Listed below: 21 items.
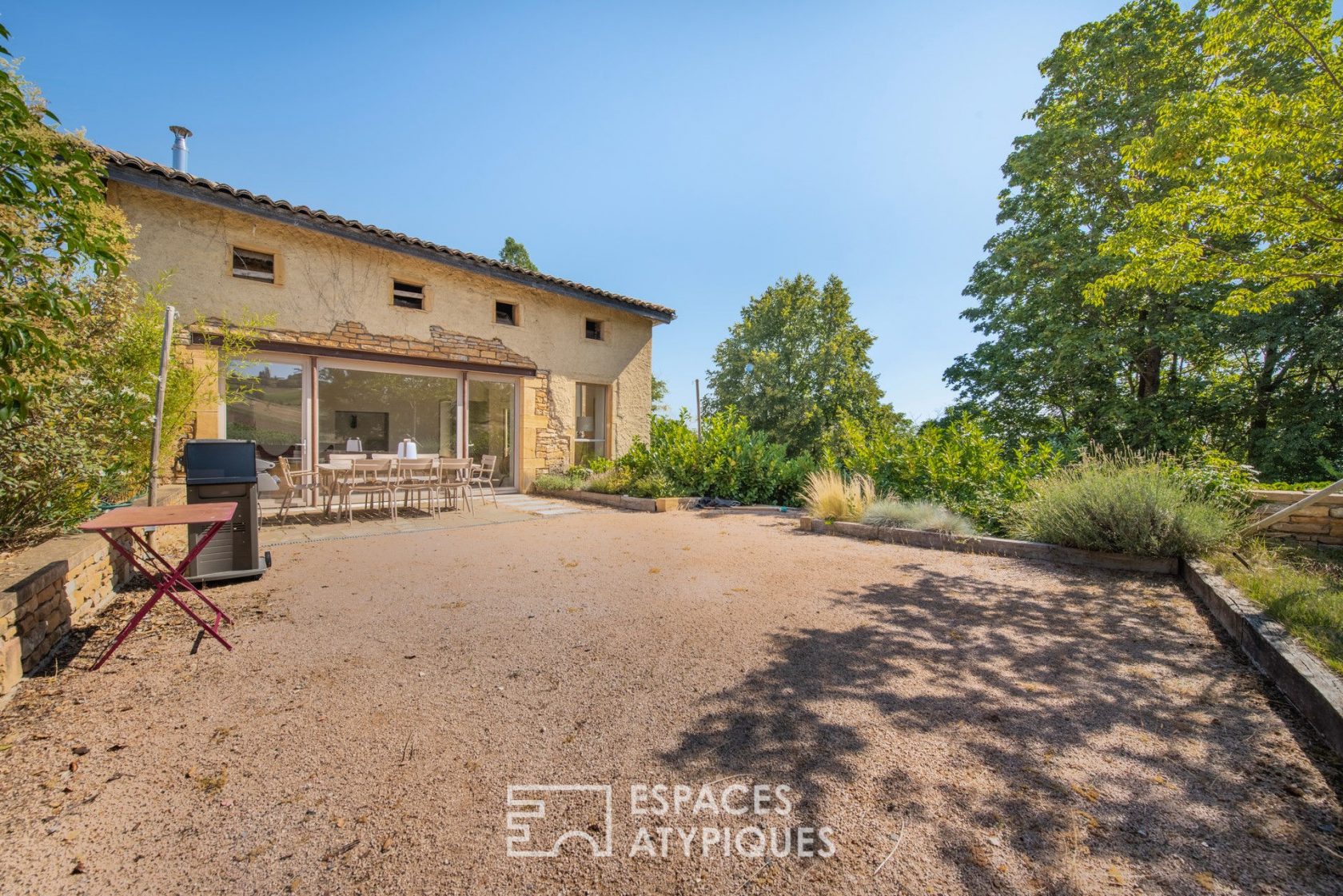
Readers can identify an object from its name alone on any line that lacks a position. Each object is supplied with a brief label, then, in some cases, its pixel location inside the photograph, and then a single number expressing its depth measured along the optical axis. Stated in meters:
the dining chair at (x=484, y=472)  8.23
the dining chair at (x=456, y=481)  7.09
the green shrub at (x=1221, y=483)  4.84
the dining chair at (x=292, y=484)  6.24
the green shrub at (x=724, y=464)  8.62
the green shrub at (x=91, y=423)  2.90
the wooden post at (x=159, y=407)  3.76
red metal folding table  2.39
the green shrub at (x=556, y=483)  9.51
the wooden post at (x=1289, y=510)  3.71
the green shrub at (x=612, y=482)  8.70
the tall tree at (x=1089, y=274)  10.34
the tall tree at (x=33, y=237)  1.84
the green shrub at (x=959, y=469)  5.71
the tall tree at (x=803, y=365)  17.62
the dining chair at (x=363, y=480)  6.32
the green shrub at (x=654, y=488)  8.18
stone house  6.63
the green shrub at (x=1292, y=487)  4.97
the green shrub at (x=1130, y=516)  4.24
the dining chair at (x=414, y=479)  6.66
